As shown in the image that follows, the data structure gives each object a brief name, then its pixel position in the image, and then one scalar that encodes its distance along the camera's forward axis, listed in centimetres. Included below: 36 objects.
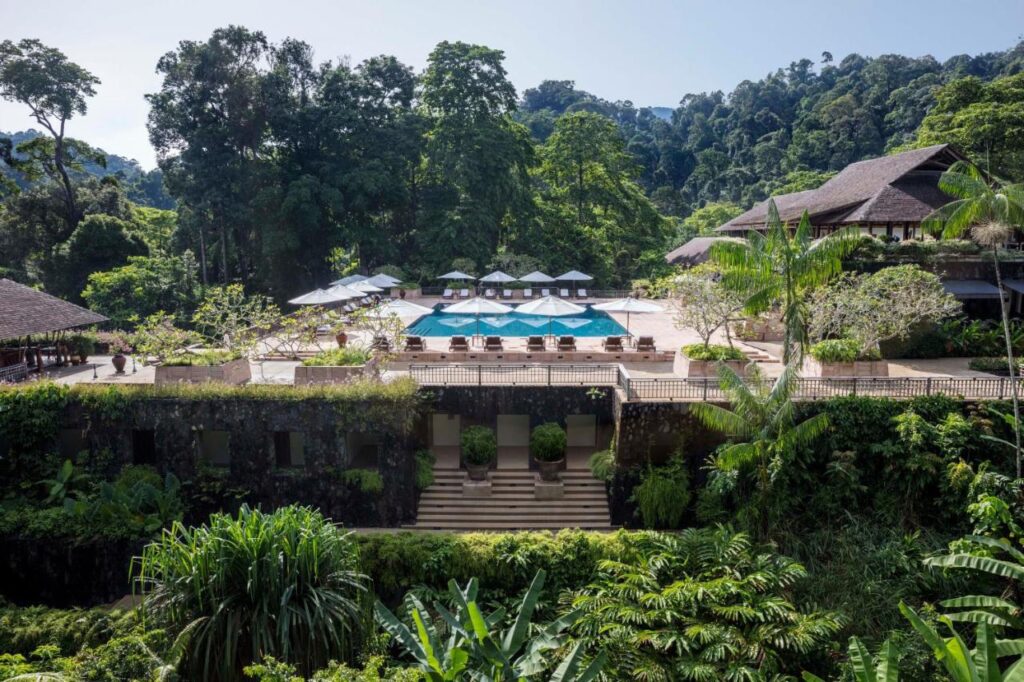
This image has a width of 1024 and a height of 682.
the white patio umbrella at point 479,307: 2628
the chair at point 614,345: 2464
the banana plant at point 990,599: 1284
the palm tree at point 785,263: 1823
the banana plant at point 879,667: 931
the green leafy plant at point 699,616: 1195
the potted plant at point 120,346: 2602
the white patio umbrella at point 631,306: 2572
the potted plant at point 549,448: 1928
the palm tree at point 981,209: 1508
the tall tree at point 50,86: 4153
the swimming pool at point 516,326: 2933
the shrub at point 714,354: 2059
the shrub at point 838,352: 2003
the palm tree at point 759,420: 1498
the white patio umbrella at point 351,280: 3641
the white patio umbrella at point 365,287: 3312
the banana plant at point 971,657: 930
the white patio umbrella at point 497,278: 3891
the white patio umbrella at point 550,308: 2530
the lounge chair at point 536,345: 2516
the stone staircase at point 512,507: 1842
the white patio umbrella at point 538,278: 3922
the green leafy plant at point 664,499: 1777
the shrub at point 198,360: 2019
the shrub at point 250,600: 1048
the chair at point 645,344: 2472
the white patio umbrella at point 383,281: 3812
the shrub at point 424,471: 1906
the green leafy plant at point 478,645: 972
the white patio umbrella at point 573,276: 3926
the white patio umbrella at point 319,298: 2766
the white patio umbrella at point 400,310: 2521
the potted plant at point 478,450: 1936
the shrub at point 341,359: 2048
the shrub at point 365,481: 1853
